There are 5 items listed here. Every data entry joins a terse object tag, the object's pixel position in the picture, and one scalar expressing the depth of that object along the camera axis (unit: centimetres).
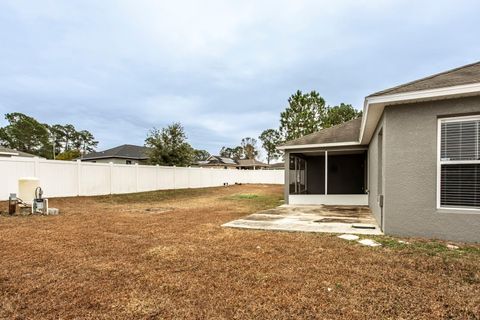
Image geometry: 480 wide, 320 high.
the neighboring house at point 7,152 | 2040
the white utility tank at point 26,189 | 934
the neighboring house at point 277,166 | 4622
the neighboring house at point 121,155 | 3297
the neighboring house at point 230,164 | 5409
